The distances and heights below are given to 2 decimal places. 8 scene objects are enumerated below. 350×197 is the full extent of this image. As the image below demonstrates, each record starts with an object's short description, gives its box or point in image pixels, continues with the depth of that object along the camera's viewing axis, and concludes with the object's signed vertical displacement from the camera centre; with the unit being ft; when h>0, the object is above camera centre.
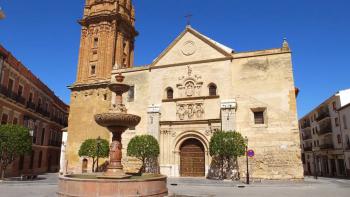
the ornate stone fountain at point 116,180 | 27.14 -2.80
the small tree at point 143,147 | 62.80 +1.22
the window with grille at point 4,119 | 68.76 +8.20
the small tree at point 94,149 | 69.67 +0.80
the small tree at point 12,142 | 56.80 +1.95
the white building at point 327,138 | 102.68 +6.24
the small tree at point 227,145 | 56.39 +1.64
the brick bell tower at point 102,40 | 86.53 +36.02
